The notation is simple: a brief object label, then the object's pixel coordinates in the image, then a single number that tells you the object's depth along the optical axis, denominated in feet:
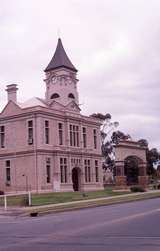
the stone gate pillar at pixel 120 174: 132.67
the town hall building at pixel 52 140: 132.67
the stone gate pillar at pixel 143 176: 145.97
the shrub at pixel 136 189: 123.23
